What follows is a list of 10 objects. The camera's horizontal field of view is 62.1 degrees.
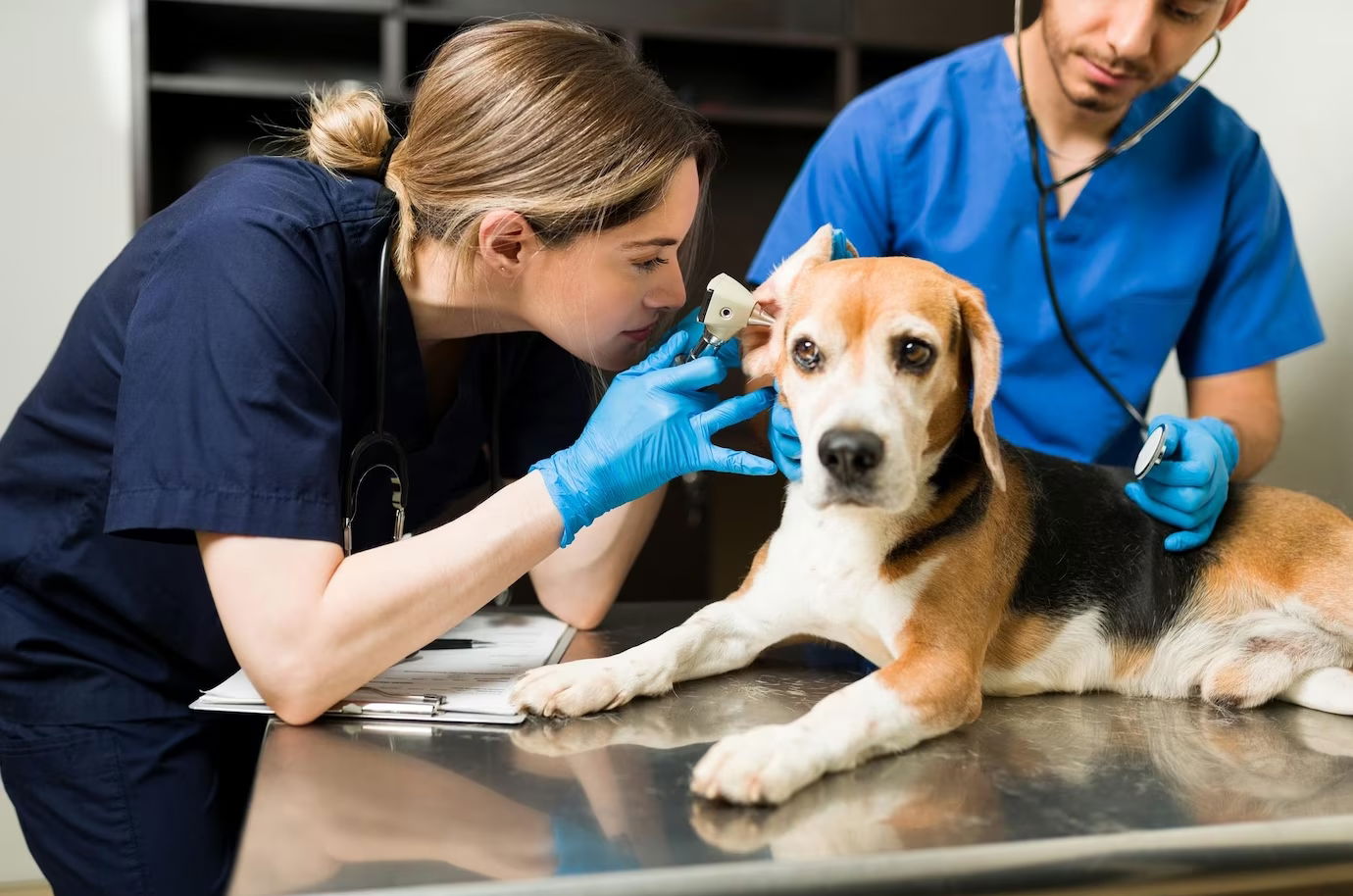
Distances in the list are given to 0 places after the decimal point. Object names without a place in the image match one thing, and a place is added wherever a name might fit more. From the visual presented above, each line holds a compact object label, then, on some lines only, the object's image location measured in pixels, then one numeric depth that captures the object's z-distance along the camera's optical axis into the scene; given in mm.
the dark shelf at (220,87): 3068
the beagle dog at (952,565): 1157
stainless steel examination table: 814
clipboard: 1158
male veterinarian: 1829
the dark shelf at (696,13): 3346
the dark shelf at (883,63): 3639
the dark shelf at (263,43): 3186
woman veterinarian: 1124
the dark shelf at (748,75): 3605
